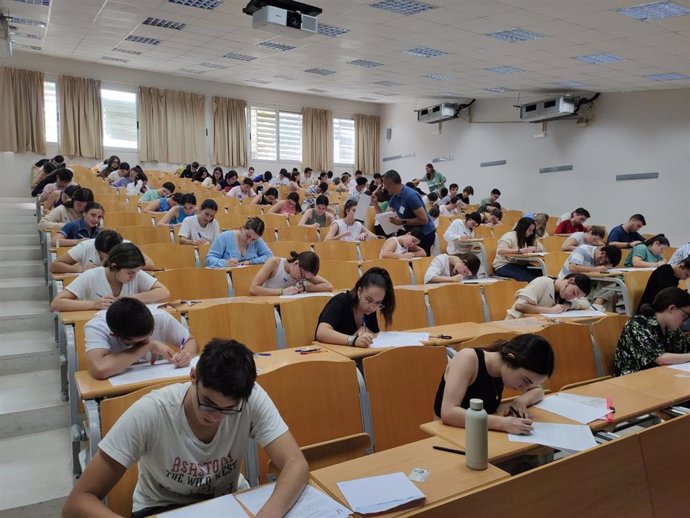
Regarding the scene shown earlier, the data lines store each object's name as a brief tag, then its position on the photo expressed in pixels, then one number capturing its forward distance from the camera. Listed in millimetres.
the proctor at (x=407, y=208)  5967
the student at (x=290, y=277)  4242
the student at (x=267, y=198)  9406
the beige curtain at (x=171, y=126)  14234
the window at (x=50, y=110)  13047
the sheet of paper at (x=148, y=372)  2342
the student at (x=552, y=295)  4430
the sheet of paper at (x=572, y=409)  2229
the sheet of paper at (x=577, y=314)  4180
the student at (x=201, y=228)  6012
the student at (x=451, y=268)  5385
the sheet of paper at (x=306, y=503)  1504
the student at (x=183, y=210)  7074
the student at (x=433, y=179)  13273
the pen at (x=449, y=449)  1888
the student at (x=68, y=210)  5070
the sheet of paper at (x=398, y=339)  3088
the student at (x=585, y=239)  7230
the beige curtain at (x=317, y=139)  17062
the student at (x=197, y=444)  1523
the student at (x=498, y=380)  2111
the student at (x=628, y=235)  7832
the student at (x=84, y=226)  4840
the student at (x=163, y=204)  7570
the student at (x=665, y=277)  5051
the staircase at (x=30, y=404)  2553
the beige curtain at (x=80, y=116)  13109
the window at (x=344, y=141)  18062
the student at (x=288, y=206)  8688
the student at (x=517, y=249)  6684
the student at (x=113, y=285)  3164
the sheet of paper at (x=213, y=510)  1479
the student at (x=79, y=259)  4066
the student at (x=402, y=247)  6121
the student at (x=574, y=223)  9102
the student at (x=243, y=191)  10648
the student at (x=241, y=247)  5102
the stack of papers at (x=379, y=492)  1512
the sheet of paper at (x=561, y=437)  1935
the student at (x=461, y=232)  7788
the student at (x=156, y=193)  9109
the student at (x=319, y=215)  7917
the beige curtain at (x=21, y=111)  12367
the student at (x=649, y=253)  6788
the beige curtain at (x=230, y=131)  15367
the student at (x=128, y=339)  2293
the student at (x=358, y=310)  3160
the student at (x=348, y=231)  7066
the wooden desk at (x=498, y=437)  1892
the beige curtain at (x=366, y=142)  18266
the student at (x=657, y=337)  3236
